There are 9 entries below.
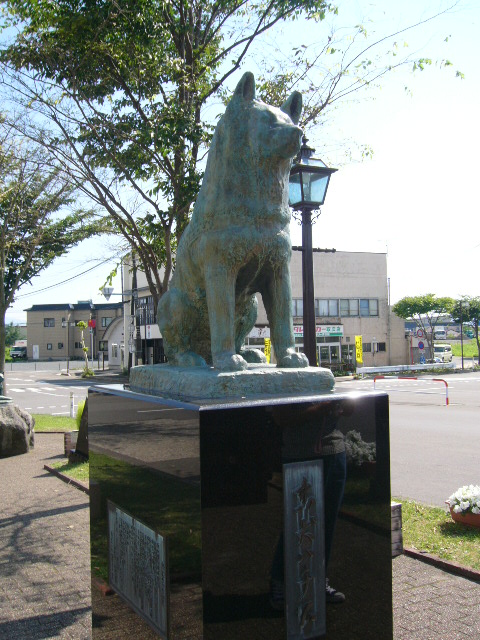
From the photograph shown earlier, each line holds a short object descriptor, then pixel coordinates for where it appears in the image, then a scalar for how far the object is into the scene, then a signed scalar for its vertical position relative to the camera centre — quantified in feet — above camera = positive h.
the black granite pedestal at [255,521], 8.50 -2.74
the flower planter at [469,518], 19.38 -5.88
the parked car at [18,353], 192.81 -1.21
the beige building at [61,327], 177.88 +6.55
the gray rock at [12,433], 36.32 -5.17
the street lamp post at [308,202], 18.44 +4.47
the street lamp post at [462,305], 115.67 +6.85
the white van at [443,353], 138.91 -3.12
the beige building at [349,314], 105.40 +5.38
